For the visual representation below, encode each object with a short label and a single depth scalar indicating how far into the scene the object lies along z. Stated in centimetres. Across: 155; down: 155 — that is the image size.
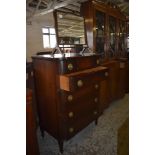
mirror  211
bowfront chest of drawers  162
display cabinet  244
